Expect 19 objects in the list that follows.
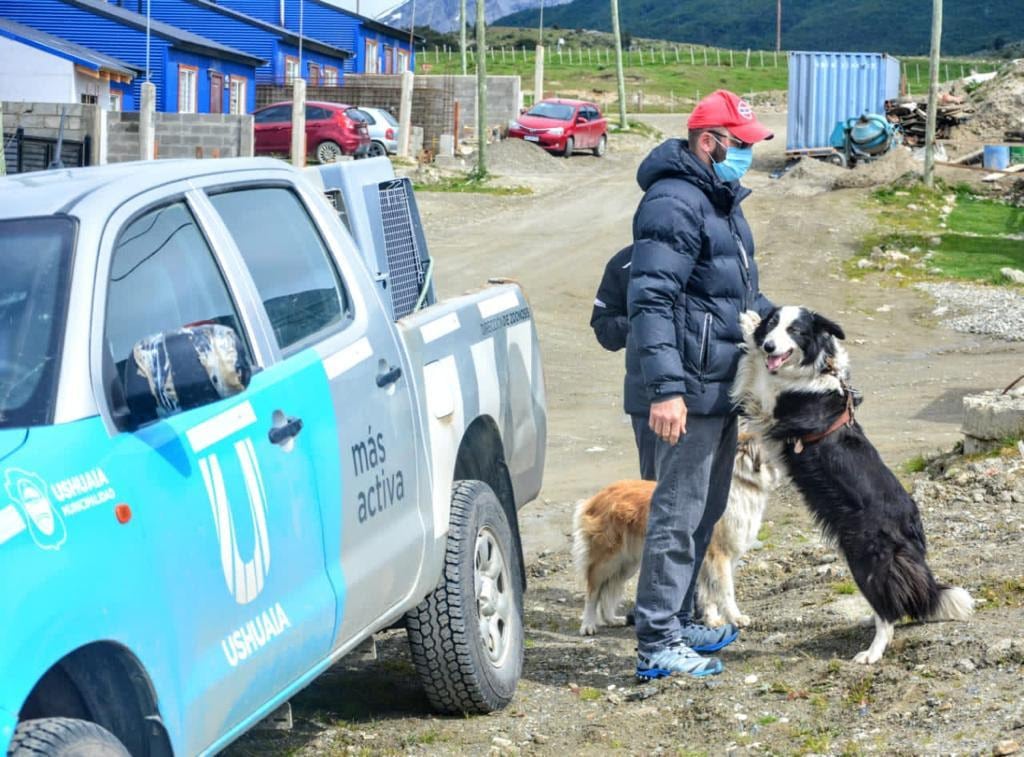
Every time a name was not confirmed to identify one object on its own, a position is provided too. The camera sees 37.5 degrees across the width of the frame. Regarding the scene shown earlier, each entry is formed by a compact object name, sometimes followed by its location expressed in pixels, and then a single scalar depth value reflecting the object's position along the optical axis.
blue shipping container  39.19
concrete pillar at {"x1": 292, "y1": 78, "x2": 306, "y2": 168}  29.36
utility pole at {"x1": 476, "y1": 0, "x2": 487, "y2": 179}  35.19
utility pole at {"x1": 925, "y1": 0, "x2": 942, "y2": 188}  31.67
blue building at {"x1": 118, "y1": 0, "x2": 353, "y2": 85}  54.62
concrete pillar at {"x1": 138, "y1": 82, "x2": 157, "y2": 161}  26.30
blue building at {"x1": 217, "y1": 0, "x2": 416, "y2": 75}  62.09
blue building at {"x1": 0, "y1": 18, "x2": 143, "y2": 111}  37.62
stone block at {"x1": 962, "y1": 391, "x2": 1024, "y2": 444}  9.73
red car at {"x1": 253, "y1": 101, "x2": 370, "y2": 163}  36.84
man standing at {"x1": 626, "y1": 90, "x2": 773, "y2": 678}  5.58
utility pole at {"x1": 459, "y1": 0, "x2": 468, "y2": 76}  53.69
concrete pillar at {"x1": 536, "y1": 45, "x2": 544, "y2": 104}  55.12
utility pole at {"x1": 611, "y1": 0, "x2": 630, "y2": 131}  50.50
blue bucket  34.97
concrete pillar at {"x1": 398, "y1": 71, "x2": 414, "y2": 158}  38.88
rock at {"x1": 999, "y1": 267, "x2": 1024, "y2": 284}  21.69
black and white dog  5.96
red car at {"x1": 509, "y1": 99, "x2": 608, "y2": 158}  41.62
